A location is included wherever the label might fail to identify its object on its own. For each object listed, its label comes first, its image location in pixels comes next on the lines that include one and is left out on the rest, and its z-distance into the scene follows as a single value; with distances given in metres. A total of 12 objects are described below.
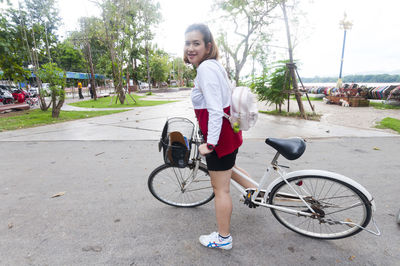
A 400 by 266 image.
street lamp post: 20.19
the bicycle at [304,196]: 1.97
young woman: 1.65
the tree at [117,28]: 13.16
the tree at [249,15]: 8.77
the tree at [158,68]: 37.27
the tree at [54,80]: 8.46
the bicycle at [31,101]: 14.93
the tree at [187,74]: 59.66
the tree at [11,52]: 9.68
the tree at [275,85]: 8.80
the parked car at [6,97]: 13.75
